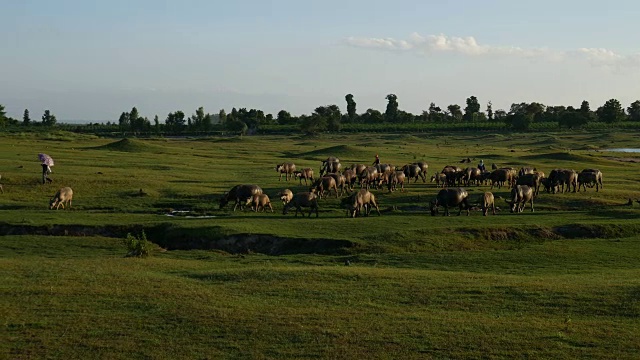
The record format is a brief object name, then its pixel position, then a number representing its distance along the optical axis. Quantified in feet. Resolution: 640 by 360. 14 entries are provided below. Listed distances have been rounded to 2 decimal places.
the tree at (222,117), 622.21
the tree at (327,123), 467.52
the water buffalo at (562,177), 139.85
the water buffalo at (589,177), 144.15
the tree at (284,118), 597.11
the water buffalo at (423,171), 161.16
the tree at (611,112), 524.52
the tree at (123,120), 562.17
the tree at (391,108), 644.27
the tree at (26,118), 558.15
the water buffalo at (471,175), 153.58
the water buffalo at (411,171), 157.79
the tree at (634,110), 599.25
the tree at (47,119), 582.68
